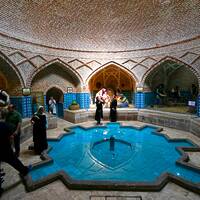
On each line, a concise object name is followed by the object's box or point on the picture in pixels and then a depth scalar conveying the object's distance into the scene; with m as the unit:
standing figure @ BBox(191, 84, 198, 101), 11.00
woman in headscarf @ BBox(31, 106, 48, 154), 5.09
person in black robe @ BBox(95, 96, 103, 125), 9.19
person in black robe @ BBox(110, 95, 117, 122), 9.70
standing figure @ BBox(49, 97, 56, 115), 10.66
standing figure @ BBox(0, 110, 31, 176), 3.22
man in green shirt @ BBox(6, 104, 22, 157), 4.49
